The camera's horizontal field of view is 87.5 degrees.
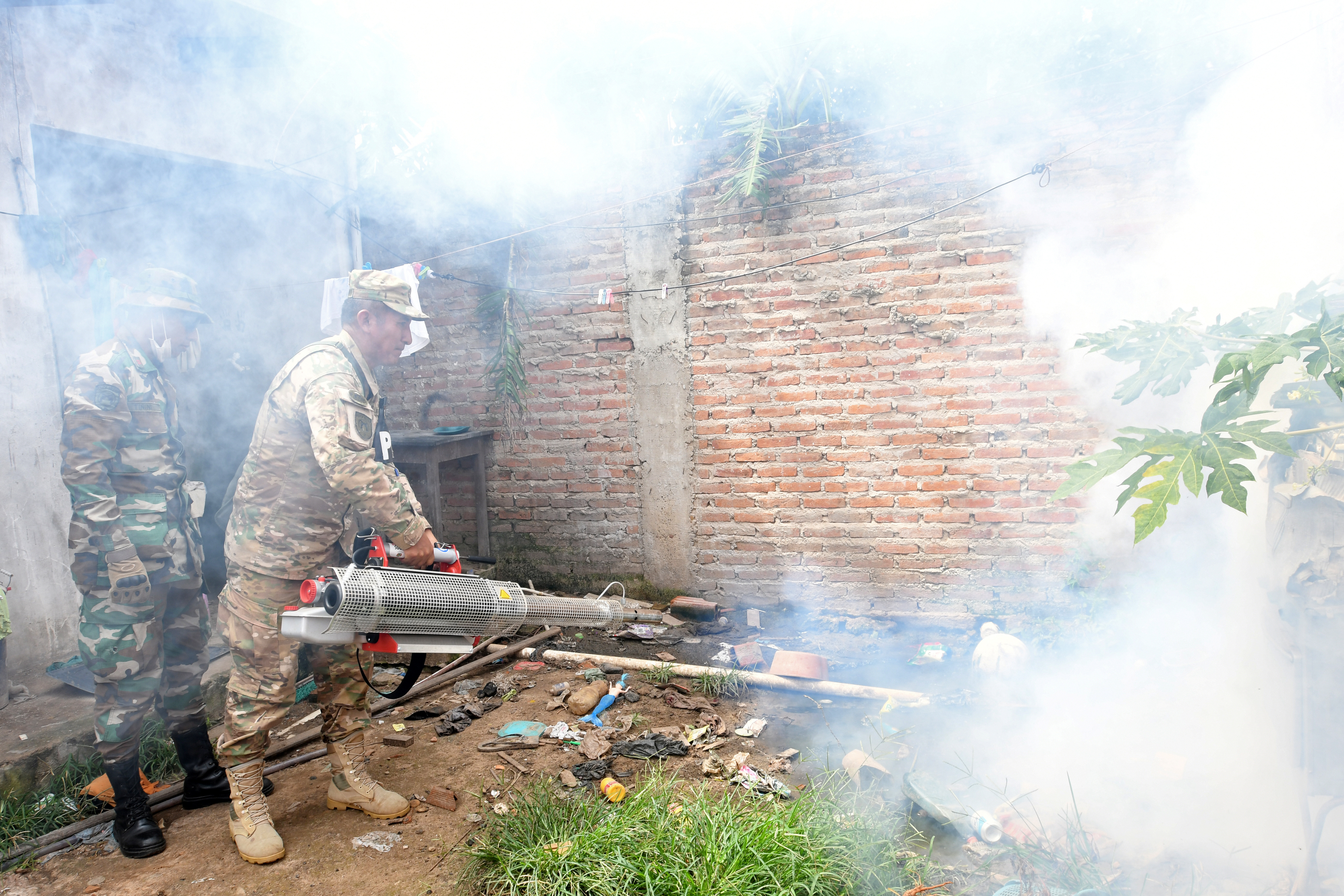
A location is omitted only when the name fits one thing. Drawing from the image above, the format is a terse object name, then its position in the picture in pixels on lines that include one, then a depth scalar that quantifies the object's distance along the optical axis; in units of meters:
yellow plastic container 3.12
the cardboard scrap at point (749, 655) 4.59
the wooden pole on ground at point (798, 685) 3.97
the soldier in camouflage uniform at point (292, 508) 2.82
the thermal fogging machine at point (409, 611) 2.51
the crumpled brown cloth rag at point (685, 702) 4.16
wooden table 5.18
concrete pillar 5.37
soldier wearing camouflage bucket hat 2.96
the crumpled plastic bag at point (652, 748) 3.59
